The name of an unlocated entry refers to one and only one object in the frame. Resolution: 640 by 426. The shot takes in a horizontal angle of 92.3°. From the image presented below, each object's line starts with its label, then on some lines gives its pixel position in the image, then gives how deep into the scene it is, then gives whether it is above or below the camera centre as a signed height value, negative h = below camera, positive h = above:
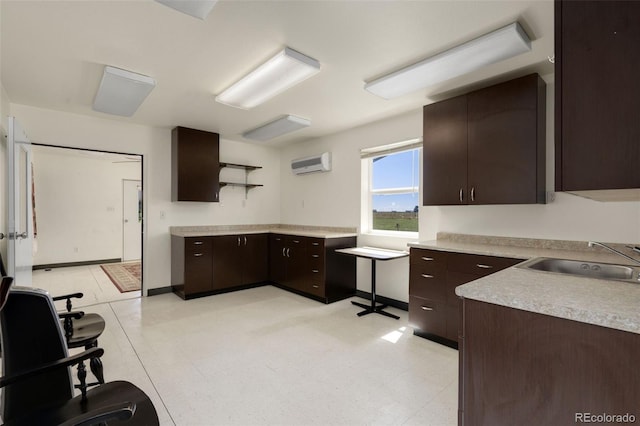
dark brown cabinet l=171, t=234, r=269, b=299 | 4.28 -0.77
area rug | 5.04 -1.20
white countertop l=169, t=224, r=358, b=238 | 4.43 -0.31
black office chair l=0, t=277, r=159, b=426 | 1.28 -0.66
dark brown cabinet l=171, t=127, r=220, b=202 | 4.46 +0.70
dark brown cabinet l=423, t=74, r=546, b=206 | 2.59 +0.61
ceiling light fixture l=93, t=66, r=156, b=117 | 2.65 +1.17
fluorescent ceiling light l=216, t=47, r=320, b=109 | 2.35 +1.15
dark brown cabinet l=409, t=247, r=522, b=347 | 2.67 -0.72
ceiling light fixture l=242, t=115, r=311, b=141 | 3.99 +1.17
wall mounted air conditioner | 4.84 +0.78
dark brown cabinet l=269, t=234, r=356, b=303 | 4.19 -0.81
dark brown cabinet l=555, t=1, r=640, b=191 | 1.07 +0.43
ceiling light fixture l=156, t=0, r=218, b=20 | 1.66 +1.13
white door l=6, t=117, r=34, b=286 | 2.35 +0.06
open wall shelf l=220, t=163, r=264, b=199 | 5.12 +0.62
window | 3.96 +0.34
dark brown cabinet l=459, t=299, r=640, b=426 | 0.95 -0.54
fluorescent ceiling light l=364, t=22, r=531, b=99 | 2.03 +1.14
